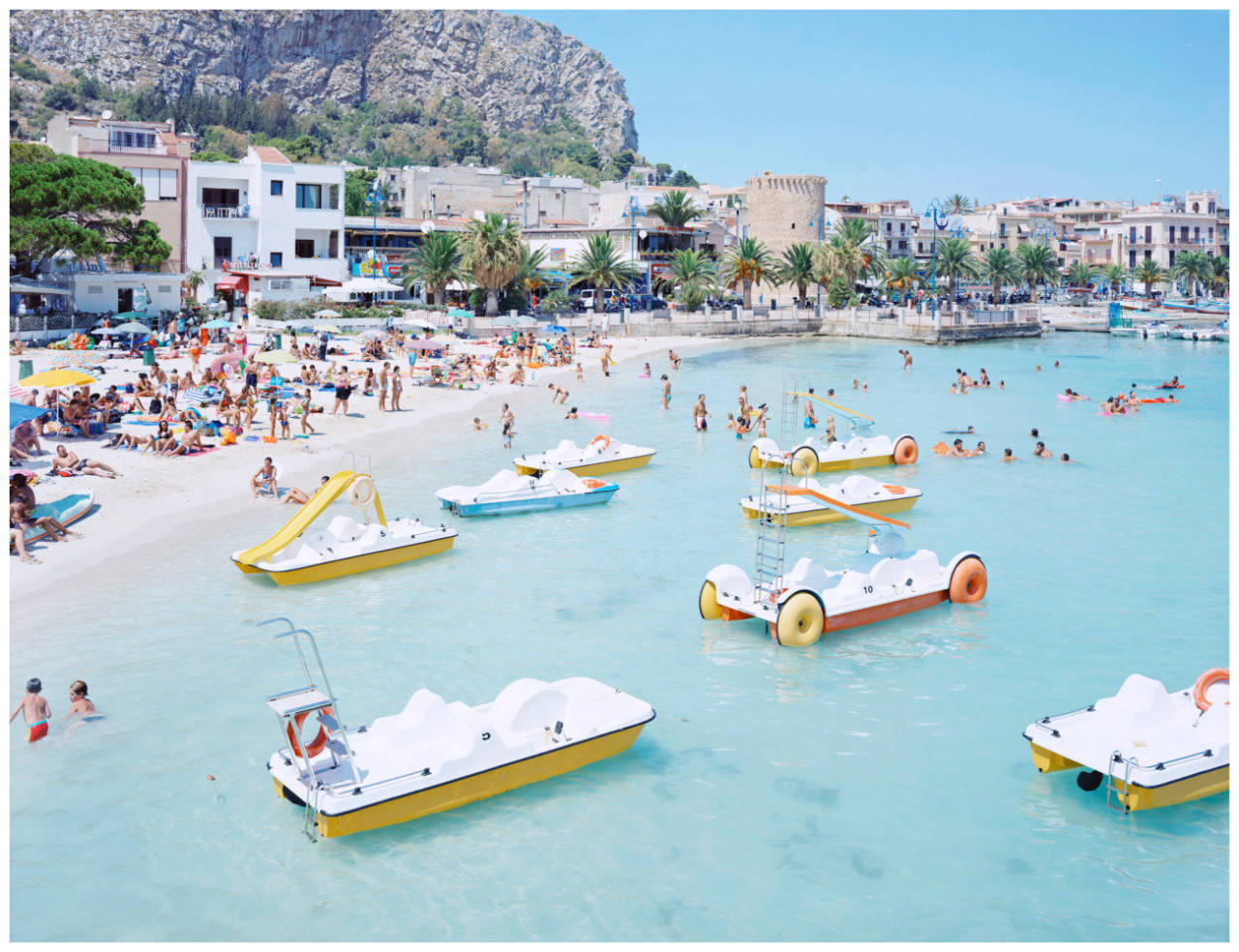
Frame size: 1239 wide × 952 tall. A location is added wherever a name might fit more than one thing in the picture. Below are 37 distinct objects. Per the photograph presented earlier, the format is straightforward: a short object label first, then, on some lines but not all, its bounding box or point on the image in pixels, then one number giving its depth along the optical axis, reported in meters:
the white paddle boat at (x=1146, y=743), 11.02
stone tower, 87.50
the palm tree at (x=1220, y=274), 108.50
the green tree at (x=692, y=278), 70.88
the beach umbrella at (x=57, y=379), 24.42
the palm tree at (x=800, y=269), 79.25
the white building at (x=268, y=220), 56.72
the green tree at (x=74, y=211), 42.31
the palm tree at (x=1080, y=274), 118.31
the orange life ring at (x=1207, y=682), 12.02
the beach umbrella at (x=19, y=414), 21.50
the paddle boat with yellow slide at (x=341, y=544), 17.83
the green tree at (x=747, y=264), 75.69
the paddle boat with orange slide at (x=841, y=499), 22.50
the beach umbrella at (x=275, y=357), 35.97
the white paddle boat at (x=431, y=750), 10.38
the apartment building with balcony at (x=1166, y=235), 121.31
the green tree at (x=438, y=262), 61.78
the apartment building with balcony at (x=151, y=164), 55.25
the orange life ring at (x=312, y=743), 10.31
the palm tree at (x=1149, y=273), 111.81
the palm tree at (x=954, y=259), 84.50
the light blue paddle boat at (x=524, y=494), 22.80
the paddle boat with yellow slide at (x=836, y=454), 26.89
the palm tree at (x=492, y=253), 60.19
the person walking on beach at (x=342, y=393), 31.91
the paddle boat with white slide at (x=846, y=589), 15.62
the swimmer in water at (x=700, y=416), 34.88
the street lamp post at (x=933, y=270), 71.76
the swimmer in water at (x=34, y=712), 12.26
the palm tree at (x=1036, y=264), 101.00
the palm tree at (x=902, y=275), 82.12
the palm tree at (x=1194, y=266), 107.56
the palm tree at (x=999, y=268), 89.31
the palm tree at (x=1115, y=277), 111.31
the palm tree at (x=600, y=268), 68.38
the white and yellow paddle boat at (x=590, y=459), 26.03
